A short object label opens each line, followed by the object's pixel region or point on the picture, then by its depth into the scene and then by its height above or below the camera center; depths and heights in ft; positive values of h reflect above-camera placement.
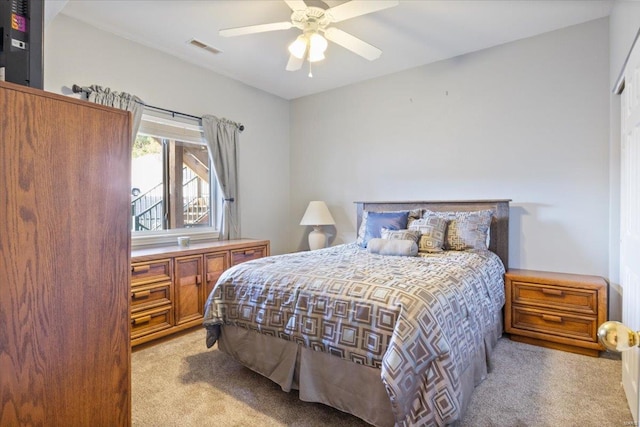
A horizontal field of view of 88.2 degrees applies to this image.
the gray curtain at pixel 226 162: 12.31 +1.87
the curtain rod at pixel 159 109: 8.86 +3.36
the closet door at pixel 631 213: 5.51 -0.12
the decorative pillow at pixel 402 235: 9.56 -0.76
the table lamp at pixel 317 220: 13.74 -0.43
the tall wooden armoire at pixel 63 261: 3.05 -0.50
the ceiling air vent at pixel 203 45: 10.40 +5.36
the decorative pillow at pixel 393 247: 8.93 -1.06
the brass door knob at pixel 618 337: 2.51 -0.99
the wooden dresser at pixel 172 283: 8.87 -2.12
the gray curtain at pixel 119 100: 9.11 +3.23
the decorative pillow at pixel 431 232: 9.52 -0.69
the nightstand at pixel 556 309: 8.20 -2.66
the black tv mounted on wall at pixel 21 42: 3.43 +1.81
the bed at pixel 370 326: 4.89 -2.10
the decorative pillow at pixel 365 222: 10.88 -0.43
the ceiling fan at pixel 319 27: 7.06 +4.34
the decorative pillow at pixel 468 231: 9.58 -0.67
